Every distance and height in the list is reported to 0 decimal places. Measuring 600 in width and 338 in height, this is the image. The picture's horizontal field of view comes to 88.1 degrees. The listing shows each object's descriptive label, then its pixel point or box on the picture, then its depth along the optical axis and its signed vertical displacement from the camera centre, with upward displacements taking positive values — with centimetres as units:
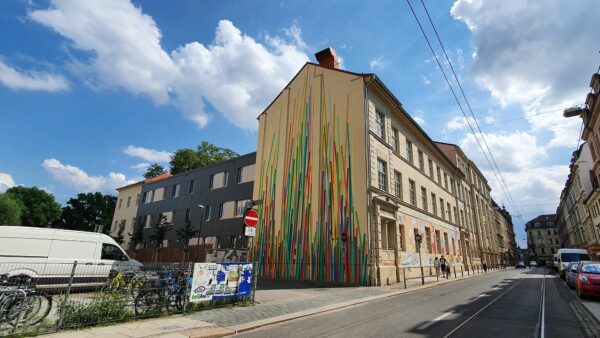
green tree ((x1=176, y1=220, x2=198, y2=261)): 3292 +213
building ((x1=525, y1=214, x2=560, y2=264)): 11036 +1021
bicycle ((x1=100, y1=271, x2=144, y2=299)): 765 -79
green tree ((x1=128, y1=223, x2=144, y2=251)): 4000 +188
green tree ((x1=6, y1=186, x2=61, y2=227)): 5733 +793
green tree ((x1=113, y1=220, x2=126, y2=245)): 4231 +241
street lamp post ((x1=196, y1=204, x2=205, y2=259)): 3008 +256
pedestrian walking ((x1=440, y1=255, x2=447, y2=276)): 2306 -18
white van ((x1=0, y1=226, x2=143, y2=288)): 1098 +2
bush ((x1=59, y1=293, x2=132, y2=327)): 679 -134
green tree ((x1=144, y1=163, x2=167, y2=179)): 5642 +1442
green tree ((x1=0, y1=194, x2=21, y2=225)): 4834 +554
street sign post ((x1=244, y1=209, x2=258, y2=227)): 999 +121
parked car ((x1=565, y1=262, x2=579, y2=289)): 1587 -36
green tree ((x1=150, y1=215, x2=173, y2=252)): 3612 +249
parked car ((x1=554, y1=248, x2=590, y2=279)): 2387 +83
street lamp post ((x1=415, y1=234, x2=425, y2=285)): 1883 +139
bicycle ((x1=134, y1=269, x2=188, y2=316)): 811 -110
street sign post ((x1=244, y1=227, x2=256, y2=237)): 993 +77
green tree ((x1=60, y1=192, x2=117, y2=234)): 6059 +721
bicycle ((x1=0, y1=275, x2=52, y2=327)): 625 -112
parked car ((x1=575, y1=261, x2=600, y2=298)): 1132 -45
